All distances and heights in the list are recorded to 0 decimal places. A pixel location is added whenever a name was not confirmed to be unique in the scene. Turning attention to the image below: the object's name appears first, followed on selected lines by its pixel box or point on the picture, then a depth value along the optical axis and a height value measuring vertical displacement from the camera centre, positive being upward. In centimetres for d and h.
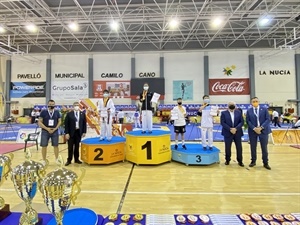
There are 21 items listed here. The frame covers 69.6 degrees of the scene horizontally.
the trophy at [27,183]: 136 -41
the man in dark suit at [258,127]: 512 -20
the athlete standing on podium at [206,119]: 542 +0
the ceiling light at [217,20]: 1210 +560
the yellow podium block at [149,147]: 539 -72
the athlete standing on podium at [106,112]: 579 +20
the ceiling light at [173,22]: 1235 +564
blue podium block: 533 -93
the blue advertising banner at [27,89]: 1961 +281
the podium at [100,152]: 554 -83
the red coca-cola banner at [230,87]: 1875 +277
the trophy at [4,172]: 151 -38
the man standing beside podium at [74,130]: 556 -26
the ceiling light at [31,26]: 1309 +581
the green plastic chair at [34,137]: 744 -61
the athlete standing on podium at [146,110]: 574 +25
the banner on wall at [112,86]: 1919 +298
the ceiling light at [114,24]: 1280 +577
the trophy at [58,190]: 120 -39
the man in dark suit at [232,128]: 537 -23
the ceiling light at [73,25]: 1289 +578
